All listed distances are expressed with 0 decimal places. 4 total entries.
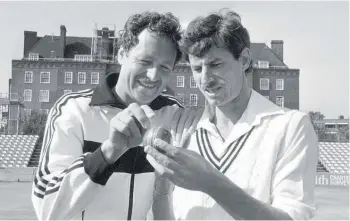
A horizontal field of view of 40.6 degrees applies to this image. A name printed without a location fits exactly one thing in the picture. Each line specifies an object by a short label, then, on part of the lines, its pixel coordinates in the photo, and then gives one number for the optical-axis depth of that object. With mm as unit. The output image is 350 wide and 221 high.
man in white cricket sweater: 1890
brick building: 57594
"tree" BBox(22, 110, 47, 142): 48094
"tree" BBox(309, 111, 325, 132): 66662
